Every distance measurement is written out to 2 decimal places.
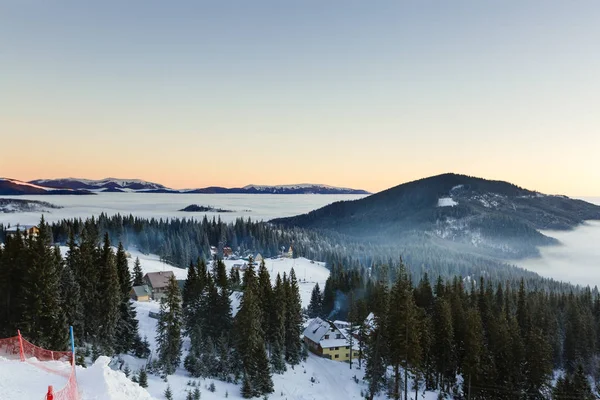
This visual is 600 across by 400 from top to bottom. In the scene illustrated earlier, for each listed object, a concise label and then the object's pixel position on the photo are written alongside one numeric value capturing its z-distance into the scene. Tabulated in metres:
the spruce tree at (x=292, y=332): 52.44
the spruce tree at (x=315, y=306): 94.12
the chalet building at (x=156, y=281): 86.38
